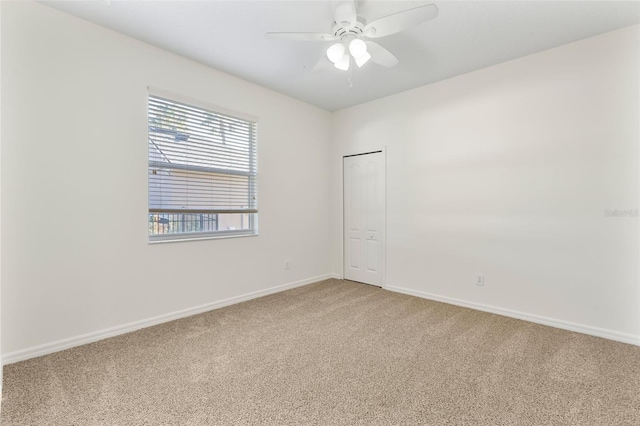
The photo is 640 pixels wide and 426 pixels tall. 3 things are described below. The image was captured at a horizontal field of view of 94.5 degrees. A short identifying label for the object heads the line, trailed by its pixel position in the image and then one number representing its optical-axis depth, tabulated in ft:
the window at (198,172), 9.59
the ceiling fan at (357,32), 6.23
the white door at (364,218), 13.80
